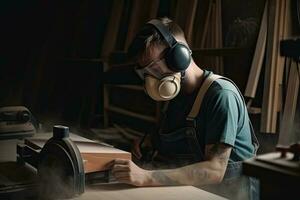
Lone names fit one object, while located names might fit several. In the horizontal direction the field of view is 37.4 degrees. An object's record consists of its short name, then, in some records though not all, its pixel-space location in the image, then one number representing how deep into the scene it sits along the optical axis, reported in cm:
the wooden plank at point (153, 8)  357
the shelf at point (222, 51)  270
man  167
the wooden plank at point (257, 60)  253
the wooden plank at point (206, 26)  299
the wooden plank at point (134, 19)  385
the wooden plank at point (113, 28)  416
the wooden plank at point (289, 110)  238
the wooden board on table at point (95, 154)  153
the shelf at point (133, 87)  373
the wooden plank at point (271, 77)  243
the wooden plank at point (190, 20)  304
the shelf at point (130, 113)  356
